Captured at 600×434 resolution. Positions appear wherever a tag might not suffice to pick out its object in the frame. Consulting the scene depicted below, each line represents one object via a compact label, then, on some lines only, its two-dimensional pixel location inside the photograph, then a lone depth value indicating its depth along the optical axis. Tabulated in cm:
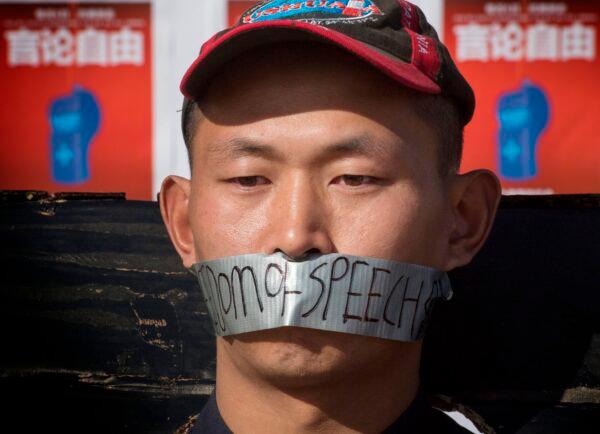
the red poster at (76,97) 757
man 352
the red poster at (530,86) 742
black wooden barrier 465
